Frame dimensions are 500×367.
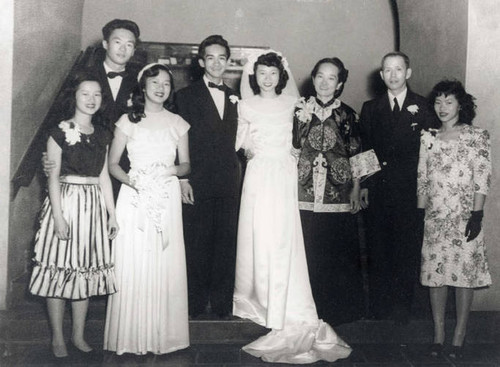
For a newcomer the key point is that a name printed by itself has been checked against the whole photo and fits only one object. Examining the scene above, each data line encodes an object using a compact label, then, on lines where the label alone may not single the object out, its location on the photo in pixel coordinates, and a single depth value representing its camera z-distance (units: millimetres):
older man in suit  3801
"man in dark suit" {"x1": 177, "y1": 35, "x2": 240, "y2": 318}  3760
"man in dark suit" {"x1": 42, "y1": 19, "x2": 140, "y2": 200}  3793
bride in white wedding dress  3502
